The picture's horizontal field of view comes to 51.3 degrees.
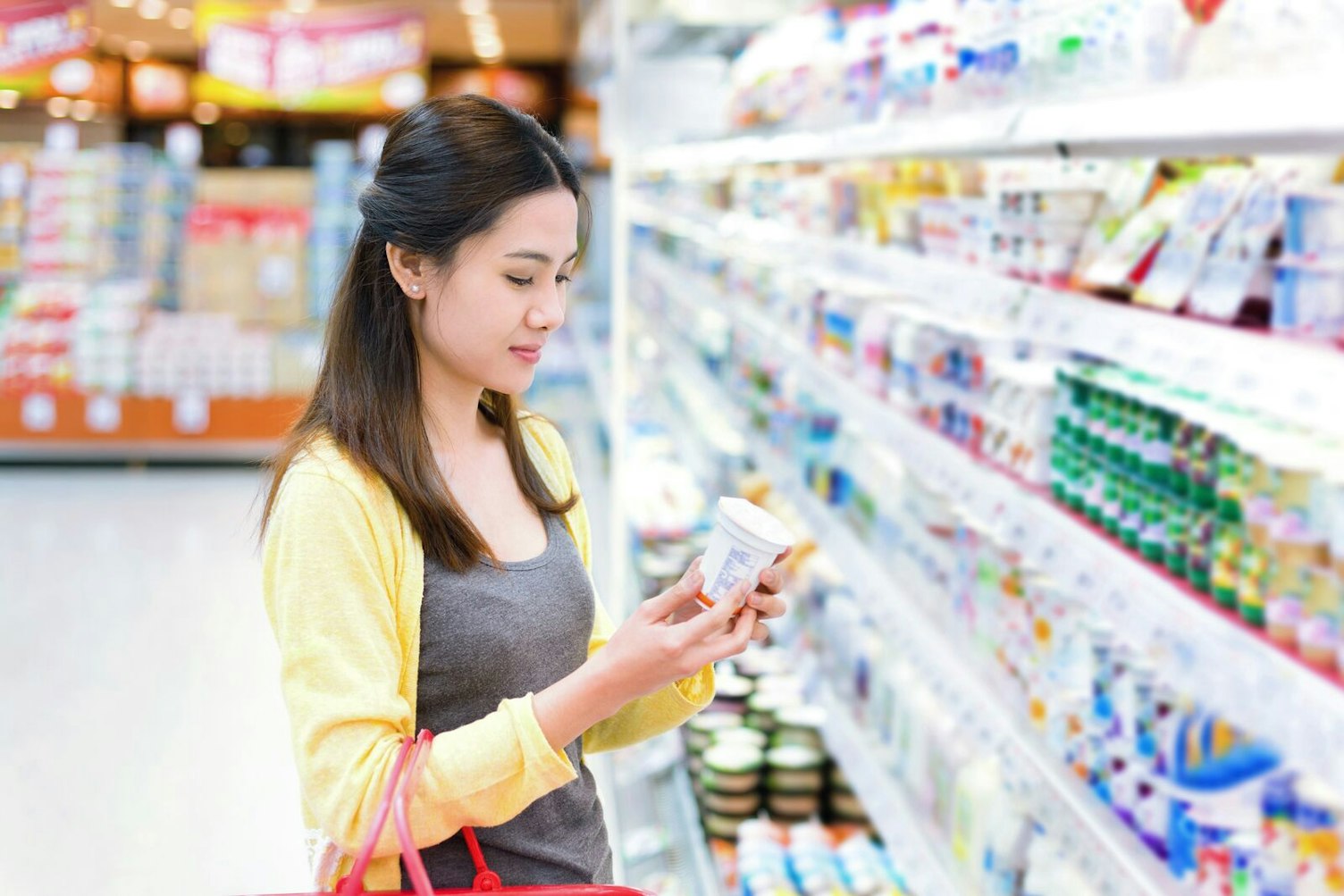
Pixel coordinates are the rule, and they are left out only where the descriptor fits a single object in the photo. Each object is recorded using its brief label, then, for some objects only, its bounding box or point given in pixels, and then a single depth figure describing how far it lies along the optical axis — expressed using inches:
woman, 48.9
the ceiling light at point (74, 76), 368.8
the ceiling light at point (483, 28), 491.5
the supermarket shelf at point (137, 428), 323.0
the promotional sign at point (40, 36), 361.1
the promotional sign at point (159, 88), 509.4
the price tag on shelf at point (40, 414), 322.7
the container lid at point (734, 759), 118.3
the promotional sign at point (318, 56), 390.0
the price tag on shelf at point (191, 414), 329.4
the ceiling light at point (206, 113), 529.7
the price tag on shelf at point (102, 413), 324.5
